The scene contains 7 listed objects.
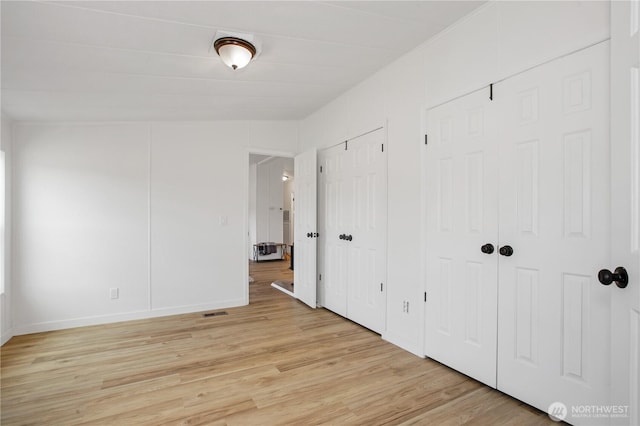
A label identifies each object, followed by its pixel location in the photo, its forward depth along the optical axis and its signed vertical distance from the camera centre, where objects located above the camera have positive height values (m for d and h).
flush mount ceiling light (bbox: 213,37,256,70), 2.24 +1.15
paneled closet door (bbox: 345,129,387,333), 3.22 -0.23
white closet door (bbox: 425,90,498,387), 2.21 -0.19
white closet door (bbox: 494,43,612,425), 1.67 -0.13
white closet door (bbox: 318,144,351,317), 3.86 -0.20
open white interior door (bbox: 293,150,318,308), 4.30 -0.26
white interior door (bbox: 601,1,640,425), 1.29 +0.05
